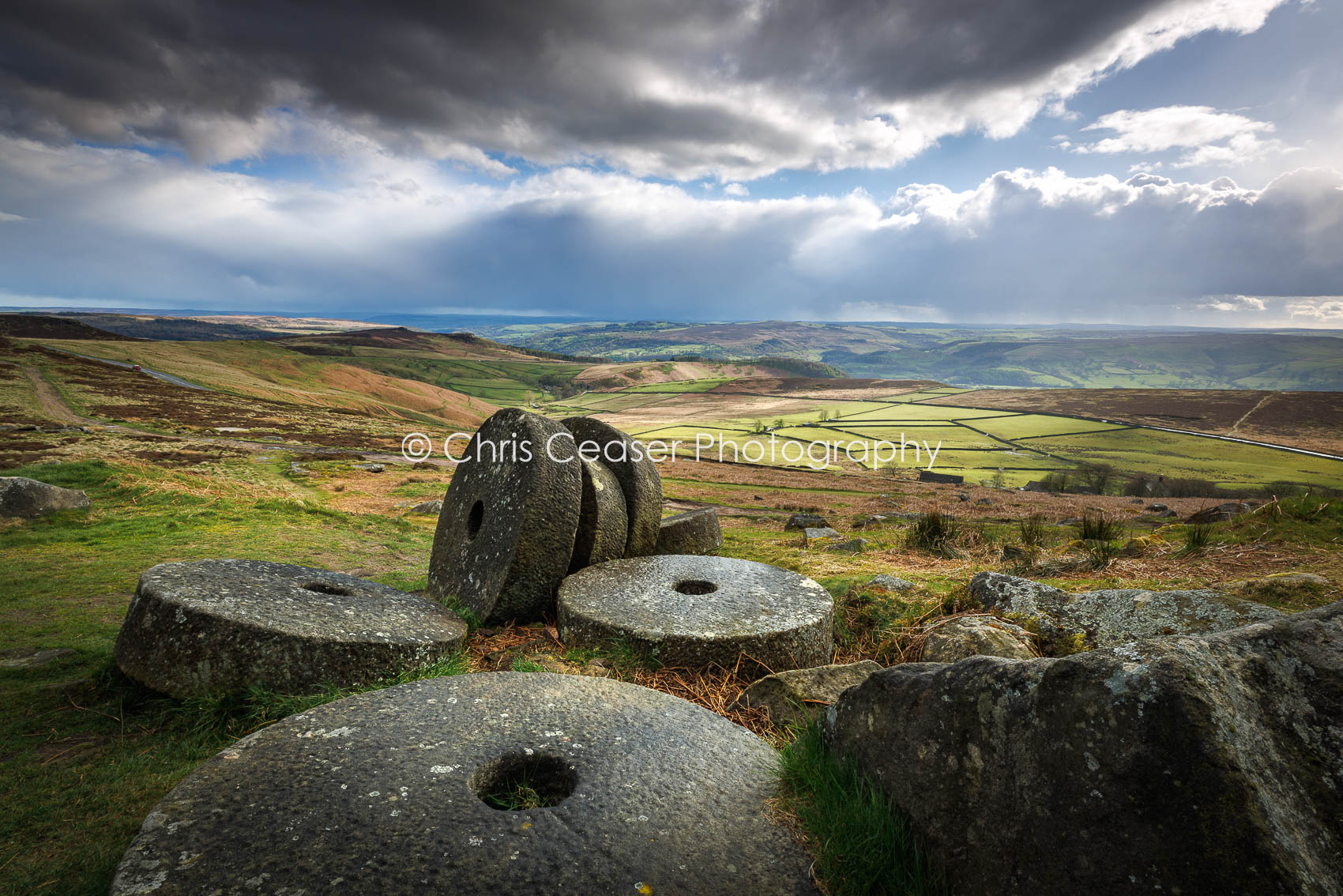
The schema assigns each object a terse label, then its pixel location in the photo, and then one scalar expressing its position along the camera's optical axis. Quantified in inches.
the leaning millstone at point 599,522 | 305.1
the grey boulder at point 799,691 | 180.9
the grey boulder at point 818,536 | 568.8
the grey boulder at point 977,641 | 183.3
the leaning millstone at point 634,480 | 332.8
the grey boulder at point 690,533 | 403.5
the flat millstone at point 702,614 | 224.8
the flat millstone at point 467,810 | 99.3
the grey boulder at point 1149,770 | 66.9
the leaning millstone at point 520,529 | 273.4
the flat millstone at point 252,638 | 183.8
